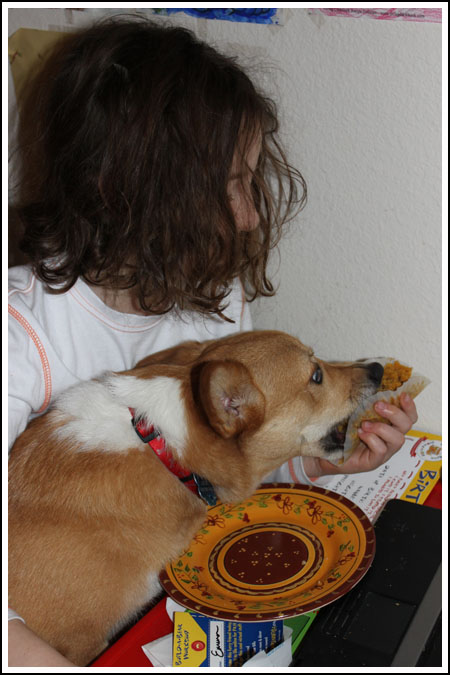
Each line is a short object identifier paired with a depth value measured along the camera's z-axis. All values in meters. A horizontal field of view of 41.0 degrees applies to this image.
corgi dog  1.20
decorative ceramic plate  1.17
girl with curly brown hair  1.40
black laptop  1.09
